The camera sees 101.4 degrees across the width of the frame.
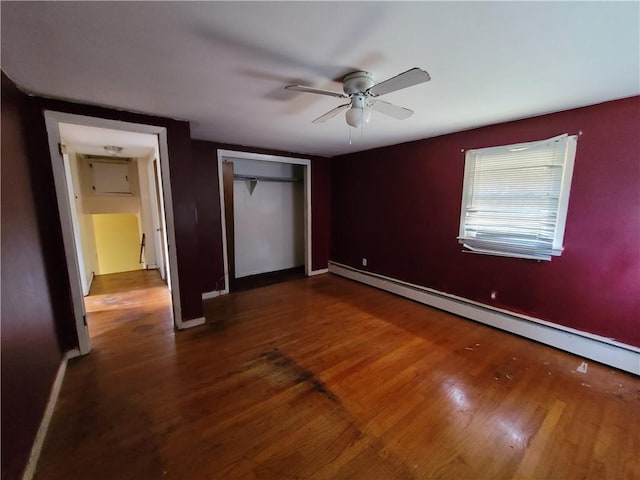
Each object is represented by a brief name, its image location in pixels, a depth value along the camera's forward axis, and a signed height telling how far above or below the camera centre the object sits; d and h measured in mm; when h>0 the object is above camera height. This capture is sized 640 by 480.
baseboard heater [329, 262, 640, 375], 2246 -1275
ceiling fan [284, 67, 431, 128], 1518 +700
